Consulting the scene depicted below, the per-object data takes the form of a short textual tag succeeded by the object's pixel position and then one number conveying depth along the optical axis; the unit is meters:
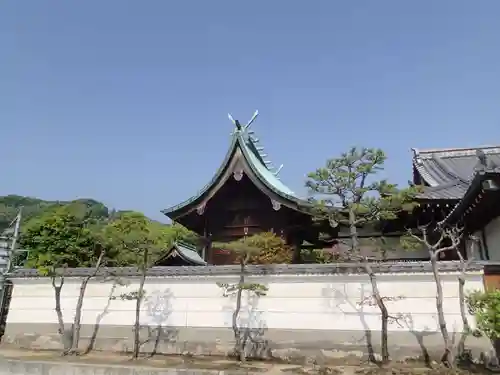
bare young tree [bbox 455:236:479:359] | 8.59
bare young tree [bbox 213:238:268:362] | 9.85
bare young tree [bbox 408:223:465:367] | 8.12
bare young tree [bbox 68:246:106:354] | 11.14
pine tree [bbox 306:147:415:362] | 9.45
